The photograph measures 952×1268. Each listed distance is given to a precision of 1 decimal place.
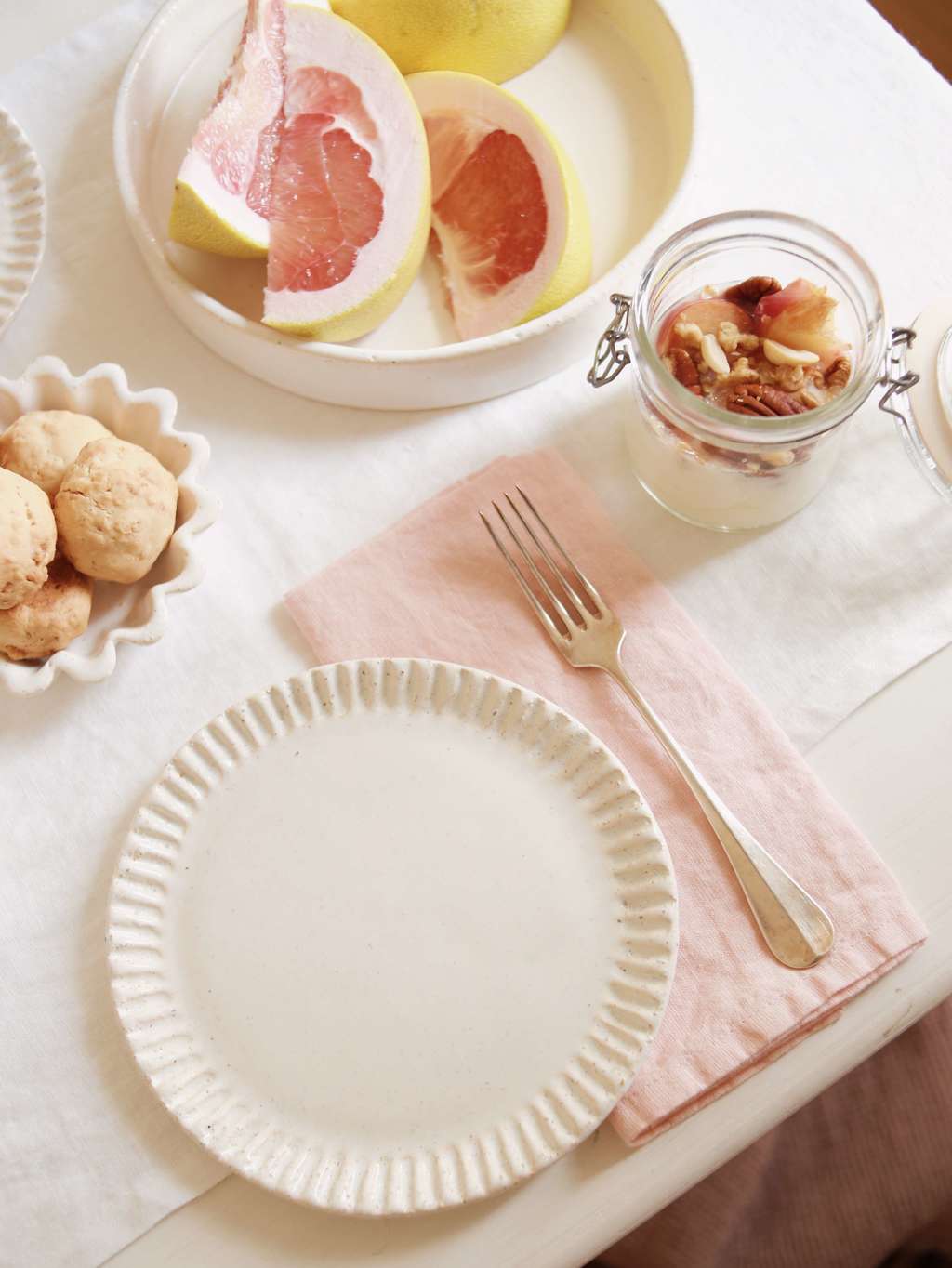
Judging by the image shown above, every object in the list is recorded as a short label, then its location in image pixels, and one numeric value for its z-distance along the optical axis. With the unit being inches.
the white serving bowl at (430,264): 34.4
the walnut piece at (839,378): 30.5
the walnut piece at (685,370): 30.6
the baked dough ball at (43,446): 31.1
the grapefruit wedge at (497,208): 34.8
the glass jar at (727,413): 29.2
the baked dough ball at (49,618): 30.1
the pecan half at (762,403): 29.7
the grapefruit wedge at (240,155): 34.4
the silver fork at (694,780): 29.3
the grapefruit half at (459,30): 37.1
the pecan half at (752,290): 31.5
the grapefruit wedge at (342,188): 34.2
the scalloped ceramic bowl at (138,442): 31.0
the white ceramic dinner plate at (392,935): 27.7
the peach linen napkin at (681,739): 28.6
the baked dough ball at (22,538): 28.6
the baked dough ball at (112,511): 29.9
